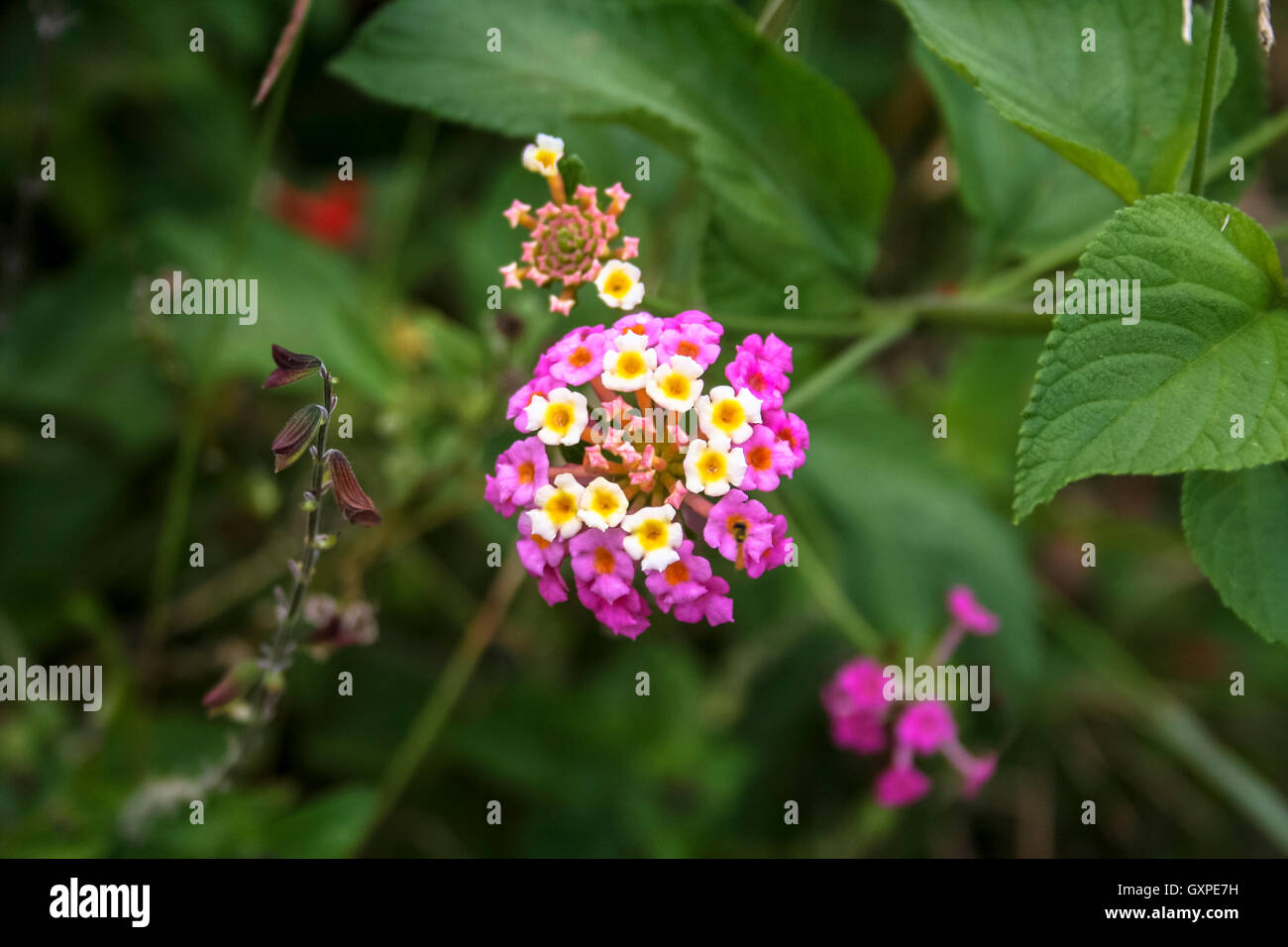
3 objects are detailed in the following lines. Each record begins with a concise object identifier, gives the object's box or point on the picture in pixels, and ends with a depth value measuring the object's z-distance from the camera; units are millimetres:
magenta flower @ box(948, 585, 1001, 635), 283
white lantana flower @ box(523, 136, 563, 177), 240
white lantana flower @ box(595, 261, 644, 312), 235
